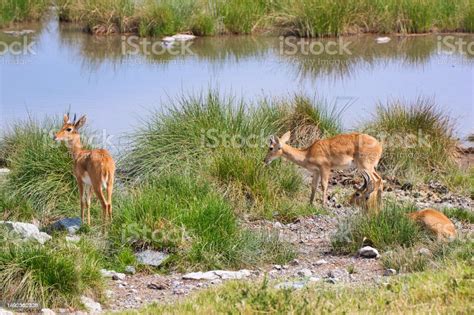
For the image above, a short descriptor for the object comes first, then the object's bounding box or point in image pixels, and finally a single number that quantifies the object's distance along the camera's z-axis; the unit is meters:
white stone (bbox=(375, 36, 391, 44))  49.77
